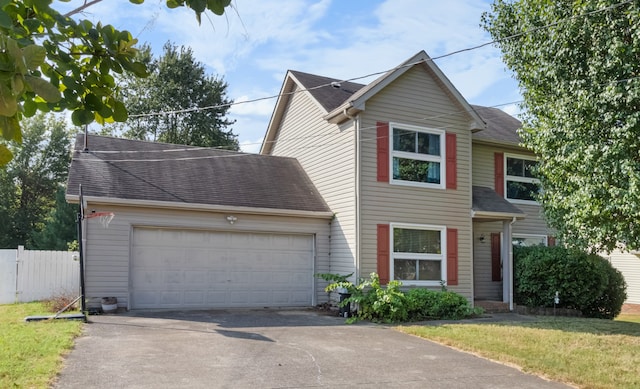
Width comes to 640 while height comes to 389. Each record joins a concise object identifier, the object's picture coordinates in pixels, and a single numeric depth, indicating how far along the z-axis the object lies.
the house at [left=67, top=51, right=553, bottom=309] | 12.63
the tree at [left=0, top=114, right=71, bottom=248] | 32.03
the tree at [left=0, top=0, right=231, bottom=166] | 1.79
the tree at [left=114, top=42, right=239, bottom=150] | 32.19
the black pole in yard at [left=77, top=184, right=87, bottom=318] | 10.40
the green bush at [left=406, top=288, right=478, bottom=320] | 12.34
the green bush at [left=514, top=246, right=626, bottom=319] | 14.56
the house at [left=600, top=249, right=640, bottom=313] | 21.25
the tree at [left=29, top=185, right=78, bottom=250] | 25.58
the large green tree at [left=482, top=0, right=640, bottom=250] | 9.11
